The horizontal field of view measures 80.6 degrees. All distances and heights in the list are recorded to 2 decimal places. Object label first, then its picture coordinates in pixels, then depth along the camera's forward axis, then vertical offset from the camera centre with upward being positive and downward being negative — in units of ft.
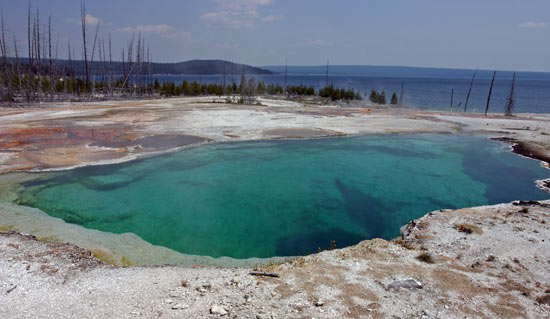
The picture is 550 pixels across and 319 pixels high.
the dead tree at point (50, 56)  118.83 +12.67
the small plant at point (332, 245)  27.22 -12.15
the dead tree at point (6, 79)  100.57 +2.59
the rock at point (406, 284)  18.13 -9.82
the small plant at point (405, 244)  24.12 -10.38
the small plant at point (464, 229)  26.58 -9.71
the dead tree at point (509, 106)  111.65 +2.09
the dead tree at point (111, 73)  135.59 +7.84
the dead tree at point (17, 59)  109.41 +9.83
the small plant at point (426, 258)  21.78 -10.04
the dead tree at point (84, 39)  128.77 +20.46
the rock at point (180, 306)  16.16 -10.37
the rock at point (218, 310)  15.72 -10.23
